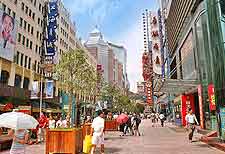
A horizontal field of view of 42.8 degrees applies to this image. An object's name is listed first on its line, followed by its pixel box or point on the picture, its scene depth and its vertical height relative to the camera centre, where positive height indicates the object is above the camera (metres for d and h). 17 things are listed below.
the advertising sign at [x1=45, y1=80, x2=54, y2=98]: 39.91 +3.63
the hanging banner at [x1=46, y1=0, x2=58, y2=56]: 46.28 +14.37
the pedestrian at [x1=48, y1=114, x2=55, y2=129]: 18.20 -0.55
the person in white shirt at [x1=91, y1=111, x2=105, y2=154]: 10.96 -0.61
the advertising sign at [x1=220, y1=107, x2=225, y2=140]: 14.72 -0.40
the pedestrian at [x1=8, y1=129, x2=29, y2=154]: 6.93 -0.63
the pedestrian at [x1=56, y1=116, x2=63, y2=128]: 17.23 -0.53
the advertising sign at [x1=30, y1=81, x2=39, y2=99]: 38.59 +3.35
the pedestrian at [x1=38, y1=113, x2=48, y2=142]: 17.92 -0.83
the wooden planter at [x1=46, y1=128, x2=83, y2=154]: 12.05 -1.11
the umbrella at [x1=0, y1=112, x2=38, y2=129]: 6.82 -0.15
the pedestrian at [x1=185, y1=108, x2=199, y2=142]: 17.16 -0.48
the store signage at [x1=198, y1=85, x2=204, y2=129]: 25.80 +0.90
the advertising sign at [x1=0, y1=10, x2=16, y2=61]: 33.22 +9.45
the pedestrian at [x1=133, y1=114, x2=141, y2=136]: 24.91 -0.80
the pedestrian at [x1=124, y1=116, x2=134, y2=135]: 23.72 -0.91
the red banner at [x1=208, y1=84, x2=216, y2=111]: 20.77 +1.31
